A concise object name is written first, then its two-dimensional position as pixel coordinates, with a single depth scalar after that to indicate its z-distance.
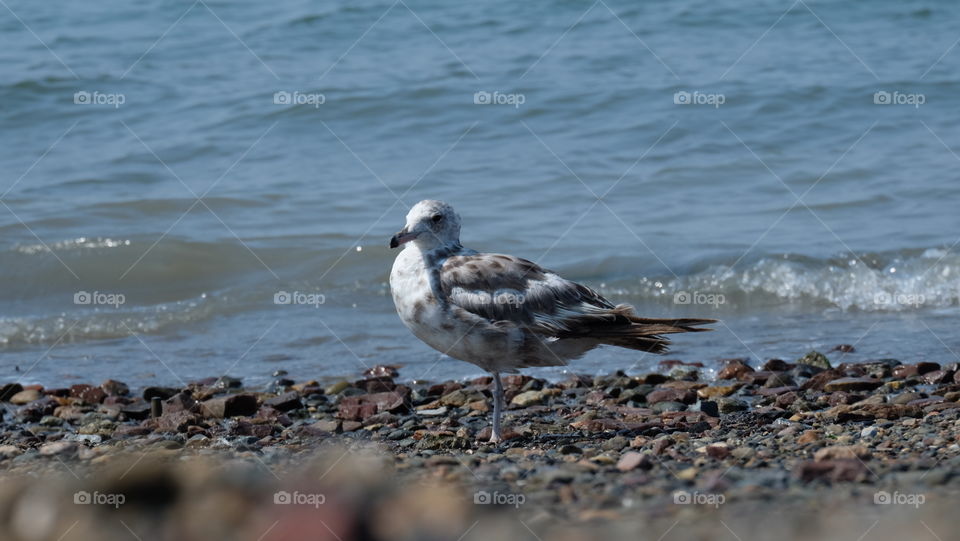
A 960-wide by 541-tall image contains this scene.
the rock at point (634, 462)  9.08
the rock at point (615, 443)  10.51
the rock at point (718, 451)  9.55
